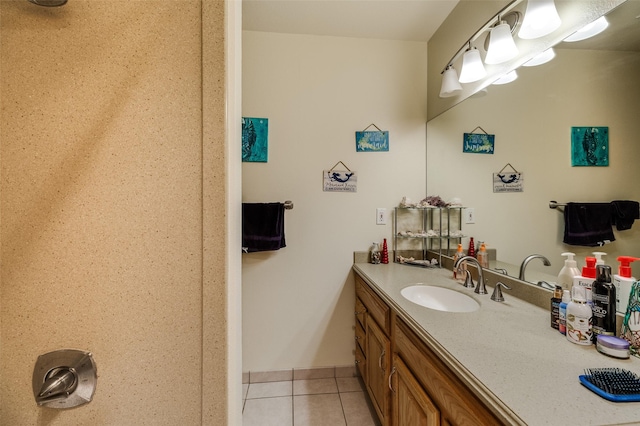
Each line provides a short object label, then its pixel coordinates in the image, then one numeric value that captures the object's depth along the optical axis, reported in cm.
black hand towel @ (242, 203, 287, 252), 182
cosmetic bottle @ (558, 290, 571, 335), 86
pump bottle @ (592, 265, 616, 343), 78
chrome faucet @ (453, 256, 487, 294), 129
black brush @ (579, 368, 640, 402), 57
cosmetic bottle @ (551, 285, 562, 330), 90
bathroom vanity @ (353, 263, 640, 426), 56
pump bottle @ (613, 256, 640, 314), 80
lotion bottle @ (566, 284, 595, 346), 80
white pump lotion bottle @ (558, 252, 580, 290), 95
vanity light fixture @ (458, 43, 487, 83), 147
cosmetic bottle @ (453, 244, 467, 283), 150
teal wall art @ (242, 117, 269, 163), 190
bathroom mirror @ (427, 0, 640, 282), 88
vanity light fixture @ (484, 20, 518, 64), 126
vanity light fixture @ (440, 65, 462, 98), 163
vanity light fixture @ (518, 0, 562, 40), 105
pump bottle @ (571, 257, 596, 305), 83
